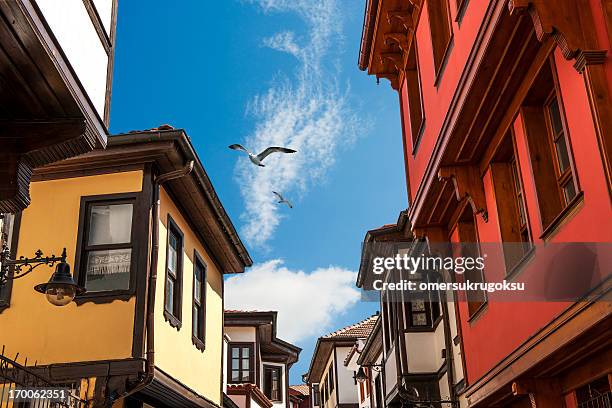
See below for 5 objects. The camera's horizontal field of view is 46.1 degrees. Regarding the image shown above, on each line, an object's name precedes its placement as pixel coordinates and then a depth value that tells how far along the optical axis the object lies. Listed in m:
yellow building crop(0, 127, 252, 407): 10.23
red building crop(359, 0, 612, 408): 5.19
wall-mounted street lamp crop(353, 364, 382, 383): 23.42
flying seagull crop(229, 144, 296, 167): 13.01
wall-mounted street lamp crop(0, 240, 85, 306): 7.55
